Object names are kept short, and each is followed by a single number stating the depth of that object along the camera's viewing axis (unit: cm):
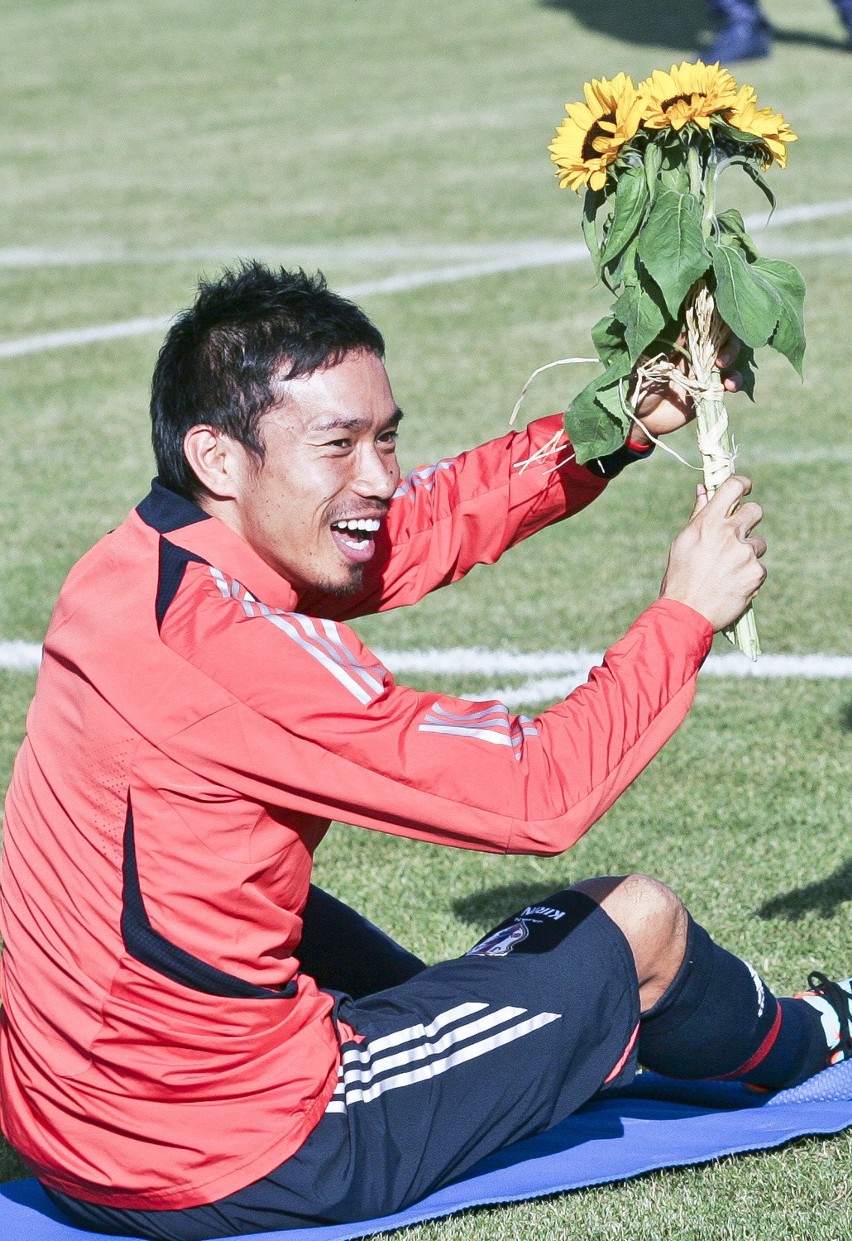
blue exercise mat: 637
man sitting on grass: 570
